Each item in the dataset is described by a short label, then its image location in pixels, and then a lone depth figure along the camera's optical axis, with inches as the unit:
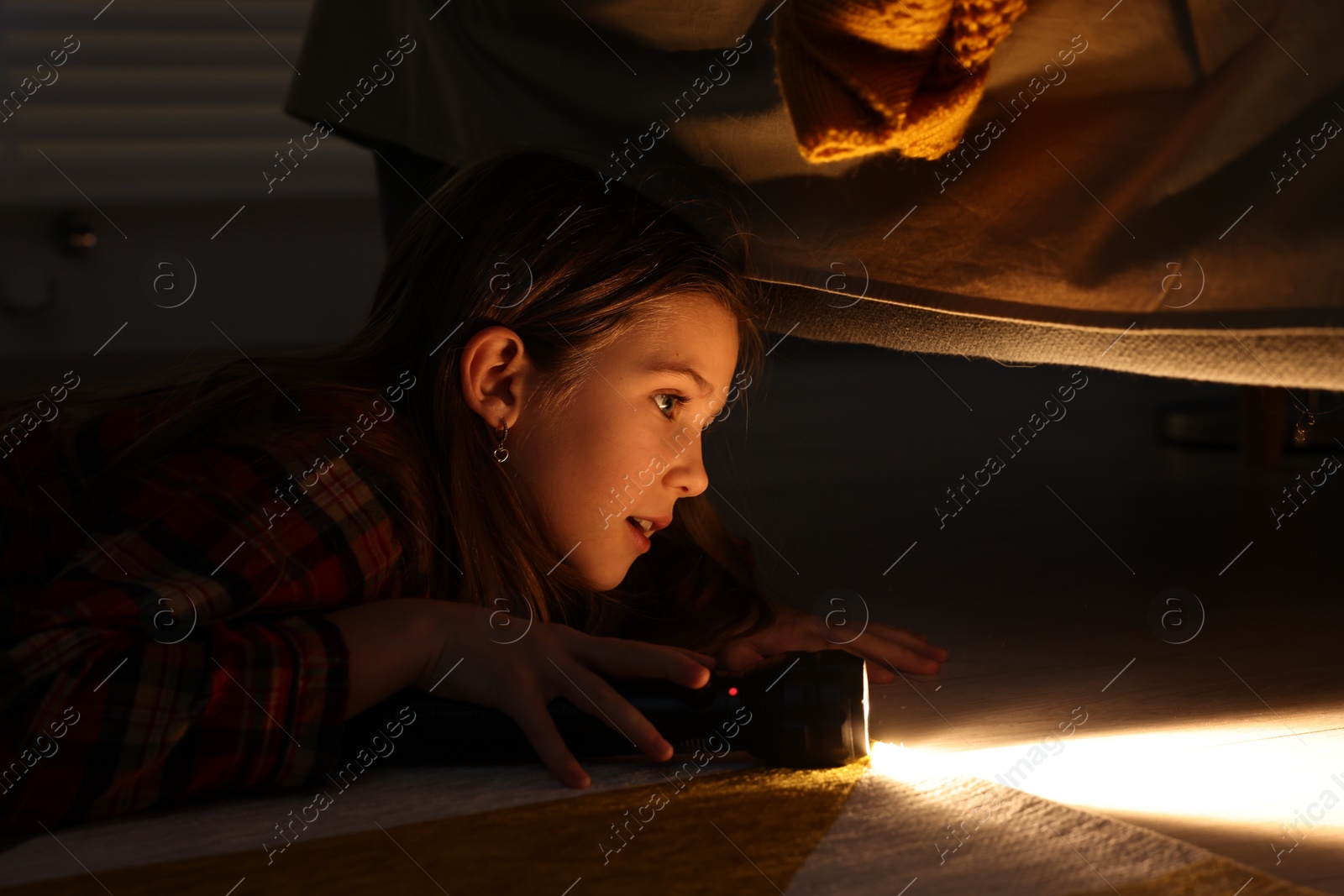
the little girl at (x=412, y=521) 26.1
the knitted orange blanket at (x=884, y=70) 29.5
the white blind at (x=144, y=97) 100.7
